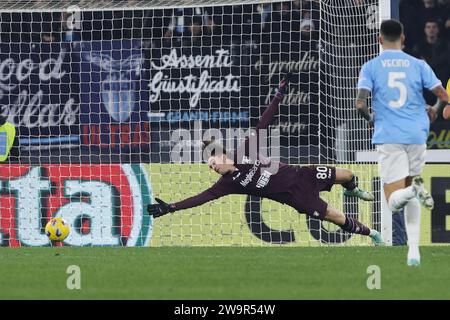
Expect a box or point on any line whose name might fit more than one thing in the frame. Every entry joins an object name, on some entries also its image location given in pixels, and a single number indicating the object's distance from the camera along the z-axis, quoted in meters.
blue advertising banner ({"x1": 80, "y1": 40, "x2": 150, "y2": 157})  18.50
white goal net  17.09
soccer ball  16.09
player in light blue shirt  11.18
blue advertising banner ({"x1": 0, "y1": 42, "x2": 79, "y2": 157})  18.80
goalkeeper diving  15.08
